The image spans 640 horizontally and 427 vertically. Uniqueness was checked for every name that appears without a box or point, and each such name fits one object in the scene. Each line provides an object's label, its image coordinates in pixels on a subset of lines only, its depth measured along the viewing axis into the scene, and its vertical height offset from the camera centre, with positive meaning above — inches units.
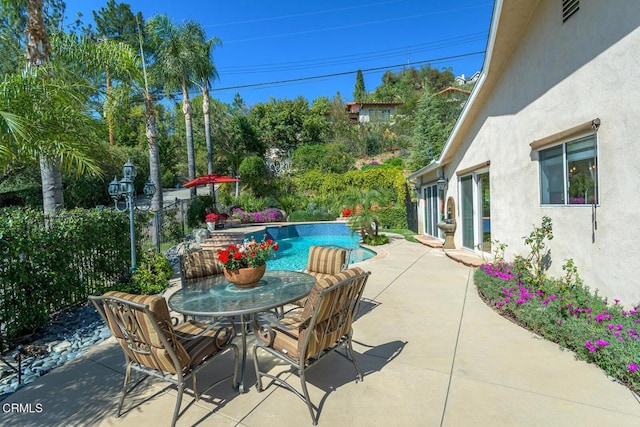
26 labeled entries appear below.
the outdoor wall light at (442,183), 423.6 +23.7
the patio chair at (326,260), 195.2 -36.0
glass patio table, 116.9 -37.5
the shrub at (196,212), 577.5 -0.5
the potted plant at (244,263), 139.4 -24.6
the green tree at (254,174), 821.9 +93.8
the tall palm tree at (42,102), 189.6 +76.5
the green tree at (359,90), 1947.6 +750.4
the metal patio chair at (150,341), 93.1 -40.7
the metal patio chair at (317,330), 100.7 -45.2
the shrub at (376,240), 467.2 -57.3
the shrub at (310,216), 781.3 -25.7
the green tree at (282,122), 1211.9 +340.2
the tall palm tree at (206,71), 679.1 +322.0
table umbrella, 533.6 +53.1
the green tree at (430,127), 898.9 +221.8
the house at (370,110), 1538.9 +484.4
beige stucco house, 145.8 +39.5
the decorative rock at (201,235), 462.3 -36.2
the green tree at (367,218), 460.1 -22.0
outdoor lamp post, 254.9 +22.0
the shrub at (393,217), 675.4 -32.7
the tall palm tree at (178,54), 614.5 +327.6
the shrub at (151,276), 251.3 -52.6
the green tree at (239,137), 1109.7 +265.7
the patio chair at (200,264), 171.2 -30.6
